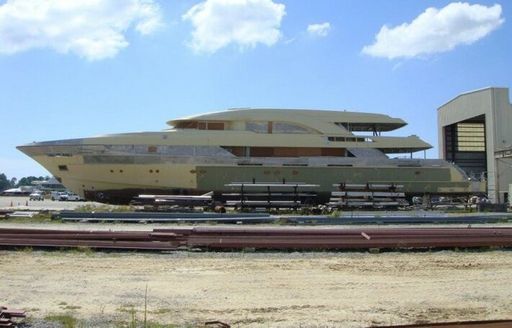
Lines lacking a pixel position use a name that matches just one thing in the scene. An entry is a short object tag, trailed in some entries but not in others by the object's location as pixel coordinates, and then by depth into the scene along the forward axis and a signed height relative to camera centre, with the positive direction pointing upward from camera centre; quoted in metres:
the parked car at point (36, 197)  68.54 -1.44
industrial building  48.12 +4.73
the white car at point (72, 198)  67.51 -1.62
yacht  32.88 +1.69
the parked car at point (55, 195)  72.50 -1.39
